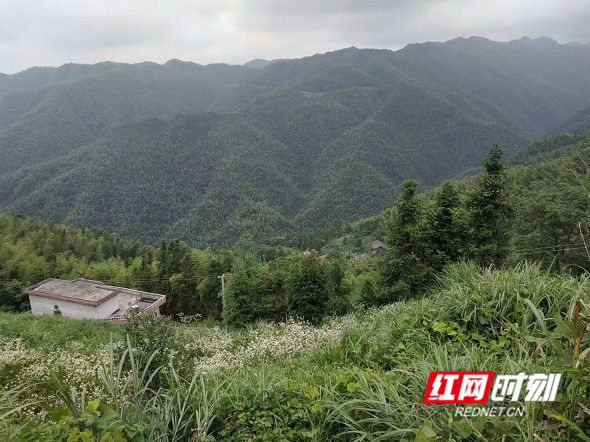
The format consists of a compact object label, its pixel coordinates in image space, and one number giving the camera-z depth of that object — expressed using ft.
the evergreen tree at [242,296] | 61.72
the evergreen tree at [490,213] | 45.11
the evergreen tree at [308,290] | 56.34
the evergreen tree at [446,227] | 46.11
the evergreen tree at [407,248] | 46.11
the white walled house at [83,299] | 76.69
